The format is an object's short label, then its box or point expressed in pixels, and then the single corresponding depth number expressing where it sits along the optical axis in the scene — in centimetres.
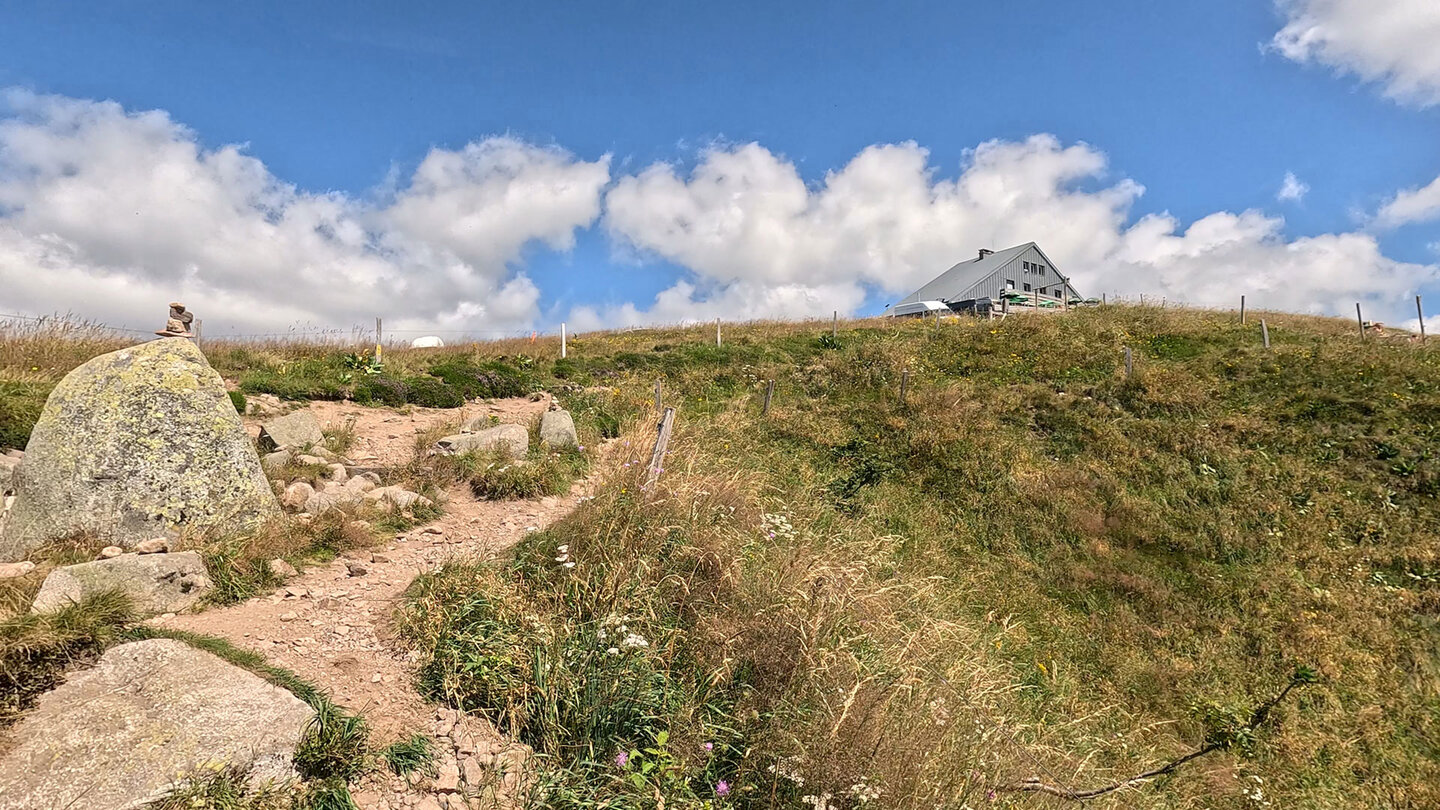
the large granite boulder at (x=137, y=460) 550
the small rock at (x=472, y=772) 361
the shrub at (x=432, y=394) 1284
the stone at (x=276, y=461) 756
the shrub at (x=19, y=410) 730
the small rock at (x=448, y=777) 353
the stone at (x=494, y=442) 960
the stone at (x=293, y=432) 862
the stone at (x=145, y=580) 425
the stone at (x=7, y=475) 618
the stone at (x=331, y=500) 693
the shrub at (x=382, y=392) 1227
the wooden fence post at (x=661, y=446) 685
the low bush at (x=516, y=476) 869
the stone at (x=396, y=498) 751
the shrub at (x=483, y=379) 1414
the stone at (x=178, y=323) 871
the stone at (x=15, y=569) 463
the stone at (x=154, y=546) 541
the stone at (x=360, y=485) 755
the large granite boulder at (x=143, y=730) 286
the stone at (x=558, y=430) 1066
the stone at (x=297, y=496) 695
